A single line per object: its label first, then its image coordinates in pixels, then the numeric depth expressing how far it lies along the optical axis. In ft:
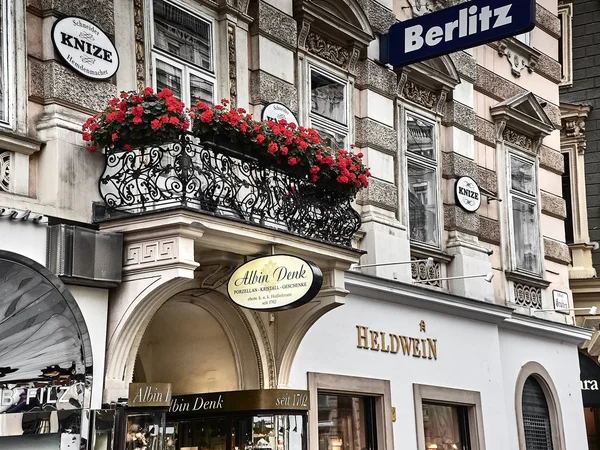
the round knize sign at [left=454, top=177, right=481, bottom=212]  48.83
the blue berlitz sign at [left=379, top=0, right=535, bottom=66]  40.75
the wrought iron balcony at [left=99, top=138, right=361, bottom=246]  29.55
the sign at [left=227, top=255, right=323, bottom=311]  30.17
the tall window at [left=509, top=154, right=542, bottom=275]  53.88
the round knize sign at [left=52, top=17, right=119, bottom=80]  30.37
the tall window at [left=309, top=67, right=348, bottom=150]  41.91
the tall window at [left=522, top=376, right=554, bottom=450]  51.83
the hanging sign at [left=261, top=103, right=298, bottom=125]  38.11
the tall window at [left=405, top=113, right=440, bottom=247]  46.88
